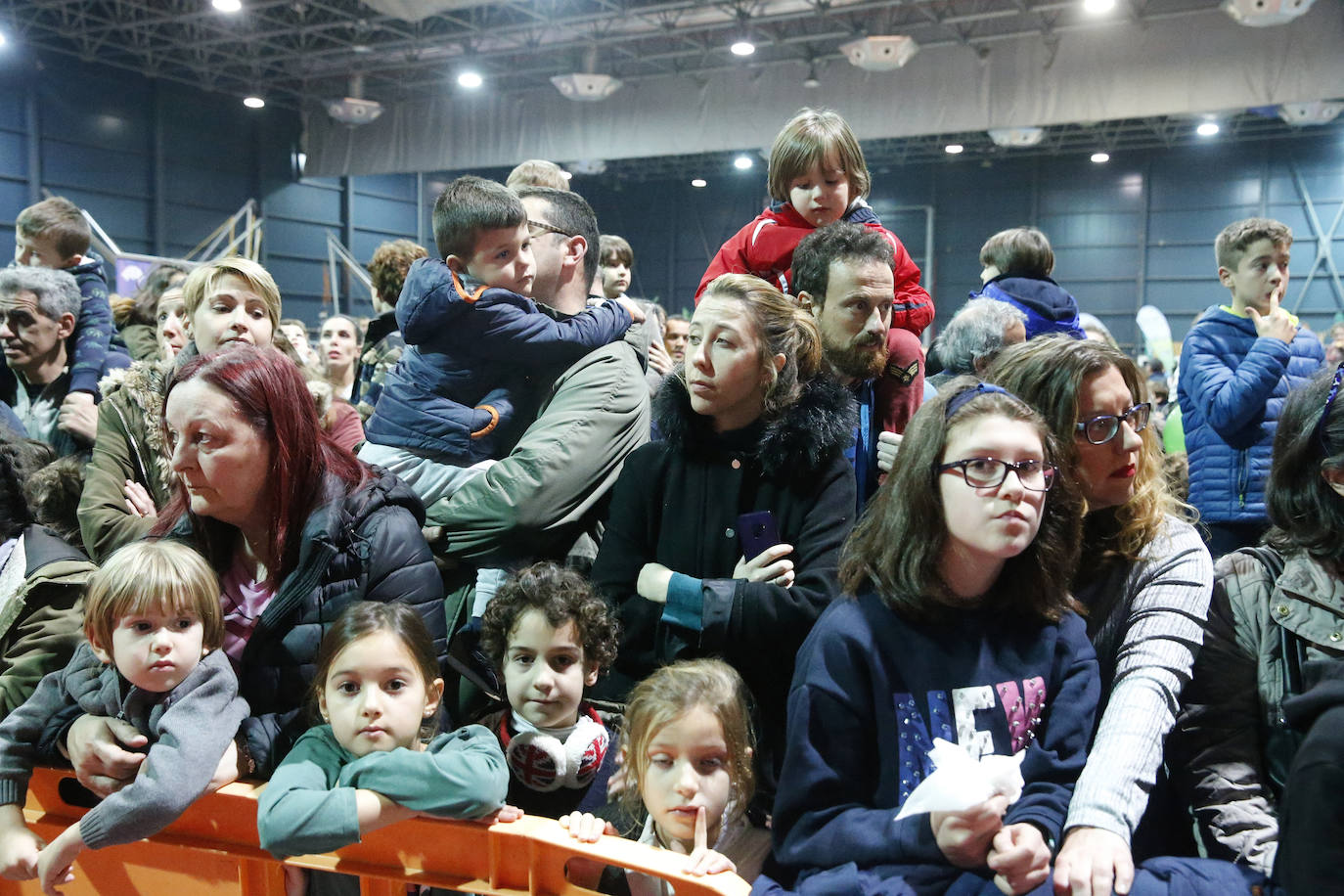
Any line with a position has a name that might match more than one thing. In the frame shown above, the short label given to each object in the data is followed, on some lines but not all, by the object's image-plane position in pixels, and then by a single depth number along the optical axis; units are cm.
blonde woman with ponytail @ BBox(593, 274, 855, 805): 188
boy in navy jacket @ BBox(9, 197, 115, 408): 351
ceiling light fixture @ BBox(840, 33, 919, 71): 1124
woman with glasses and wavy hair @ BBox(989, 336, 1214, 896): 159
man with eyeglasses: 214
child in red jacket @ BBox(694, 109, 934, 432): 256
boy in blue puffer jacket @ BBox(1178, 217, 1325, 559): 328
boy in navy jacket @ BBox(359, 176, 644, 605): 234
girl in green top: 149
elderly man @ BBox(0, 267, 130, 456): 323
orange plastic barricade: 149
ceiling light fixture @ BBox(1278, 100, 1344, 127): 1184
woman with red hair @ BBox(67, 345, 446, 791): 179
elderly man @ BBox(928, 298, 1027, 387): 298
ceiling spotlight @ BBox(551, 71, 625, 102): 1299
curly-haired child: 192
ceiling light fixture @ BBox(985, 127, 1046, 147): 1234
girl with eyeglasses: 146
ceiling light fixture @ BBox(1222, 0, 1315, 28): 873
